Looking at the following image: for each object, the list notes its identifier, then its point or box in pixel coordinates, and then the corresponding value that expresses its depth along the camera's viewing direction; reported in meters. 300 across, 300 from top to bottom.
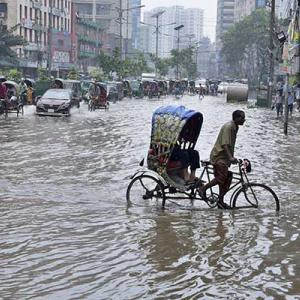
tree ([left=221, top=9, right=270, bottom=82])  98.00
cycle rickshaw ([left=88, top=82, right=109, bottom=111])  35.59
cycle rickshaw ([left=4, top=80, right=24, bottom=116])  29.08
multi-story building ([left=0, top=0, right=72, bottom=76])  70.75
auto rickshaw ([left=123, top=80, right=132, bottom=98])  58.72
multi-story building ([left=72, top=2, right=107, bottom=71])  93.50
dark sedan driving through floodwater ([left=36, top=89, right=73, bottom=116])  29.17
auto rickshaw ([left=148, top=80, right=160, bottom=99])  58.79
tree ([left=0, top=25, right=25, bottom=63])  57.47
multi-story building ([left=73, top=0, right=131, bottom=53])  123.69
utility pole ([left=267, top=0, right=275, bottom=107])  43.44
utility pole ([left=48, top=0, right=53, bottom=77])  54.29
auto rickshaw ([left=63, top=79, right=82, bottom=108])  40.38
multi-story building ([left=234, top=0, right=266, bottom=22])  144.62
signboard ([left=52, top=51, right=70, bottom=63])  78.44
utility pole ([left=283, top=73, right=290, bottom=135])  23.19
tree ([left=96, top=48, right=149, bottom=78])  75.50
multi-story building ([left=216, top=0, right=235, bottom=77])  191.29
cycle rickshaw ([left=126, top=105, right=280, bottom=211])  9.92
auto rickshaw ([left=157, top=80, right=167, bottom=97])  63.72
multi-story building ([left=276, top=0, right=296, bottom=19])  63.08
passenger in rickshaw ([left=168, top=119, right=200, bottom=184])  10.11
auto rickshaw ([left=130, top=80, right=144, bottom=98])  59.84
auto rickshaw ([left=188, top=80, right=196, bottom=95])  77.45
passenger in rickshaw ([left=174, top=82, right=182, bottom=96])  62.75
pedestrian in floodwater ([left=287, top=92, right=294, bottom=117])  32.73
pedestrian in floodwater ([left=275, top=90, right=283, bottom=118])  33.76
